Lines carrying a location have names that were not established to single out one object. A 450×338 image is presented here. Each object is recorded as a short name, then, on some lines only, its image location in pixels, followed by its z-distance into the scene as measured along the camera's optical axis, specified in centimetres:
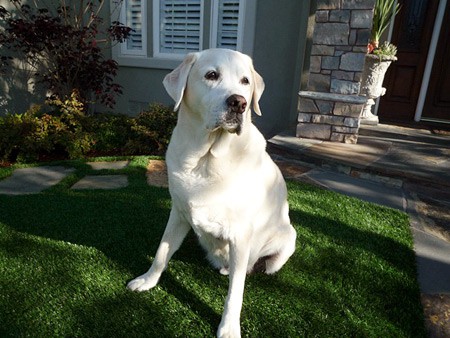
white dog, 155
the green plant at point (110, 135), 480
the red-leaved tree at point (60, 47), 475
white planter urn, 552
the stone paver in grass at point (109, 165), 405
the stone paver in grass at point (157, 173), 363
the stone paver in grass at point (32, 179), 333
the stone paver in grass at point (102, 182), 346
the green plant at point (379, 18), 546
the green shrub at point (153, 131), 459
